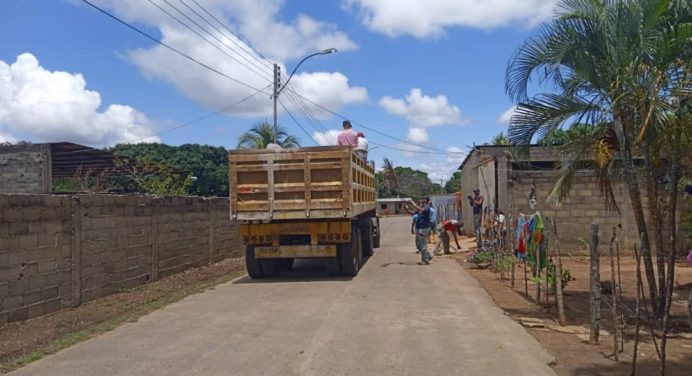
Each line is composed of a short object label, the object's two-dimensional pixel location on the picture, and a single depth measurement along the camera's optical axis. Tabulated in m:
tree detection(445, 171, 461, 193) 87.80
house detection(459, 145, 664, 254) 18.77
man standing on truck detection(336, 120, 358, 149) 15.45
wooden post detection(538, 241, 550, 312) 9.69
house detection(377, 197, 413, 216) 75.70
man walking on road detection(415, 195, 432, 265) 17.00
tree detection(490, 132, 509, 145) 37.83
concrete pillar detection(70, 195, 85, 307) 10.72
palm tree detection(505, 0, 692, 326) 7.68
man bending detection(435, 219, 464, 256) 20.17
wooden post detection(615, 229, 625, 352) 7.09
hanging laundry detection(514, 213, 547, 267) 10.56
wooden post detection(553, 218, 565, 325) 8.62
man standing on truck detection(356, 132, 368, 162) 15.88
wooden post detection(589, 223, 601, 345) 7.42
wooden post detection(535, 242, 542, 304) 10.13
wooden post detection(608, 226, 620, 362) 6.65
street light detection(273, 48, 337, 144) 24.49
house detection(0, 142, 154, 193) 23.12
